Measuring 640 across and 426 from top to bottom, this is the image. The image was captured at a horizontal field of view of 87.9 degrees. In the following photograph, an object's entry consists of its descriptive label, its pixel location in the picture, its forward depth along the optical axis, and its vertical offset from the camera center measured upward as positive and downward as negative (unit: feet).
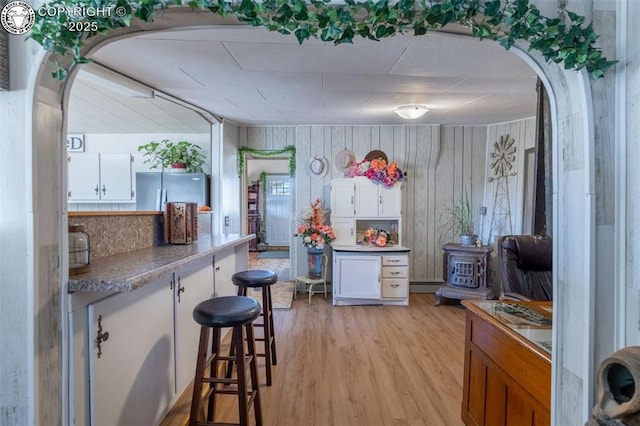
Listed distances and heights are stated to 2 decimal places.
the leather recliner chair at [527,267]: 8.96 -1.64
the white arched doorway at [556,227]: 3.49 -0.23
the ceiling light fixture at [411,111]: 11.64 +3.40
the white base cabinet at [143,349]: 4.52 -2.34
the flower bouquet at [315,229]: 14.30 -0.96
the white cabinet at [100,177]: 16.12 +1.49
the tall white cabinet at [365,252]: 13.80 -1.88
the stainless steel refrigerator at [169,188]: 14.01 +0.81
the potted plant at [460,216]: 15.64 -0.43
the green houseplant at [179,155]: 14.83 +2.39
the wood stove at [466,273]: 13.29 -2.70
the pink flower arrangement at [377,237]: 14.35 -1.34
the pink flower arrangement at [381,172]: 14.28 +1.55
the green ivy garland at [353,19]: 3.28 +1.90
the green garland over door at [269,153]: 15.53 +2.54
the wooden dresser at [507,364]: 4.24 -2.32
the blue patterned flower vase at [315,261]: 14.80 -2.40
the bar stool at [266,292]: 8.23 -2.22
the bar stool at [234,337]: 5.44 -2.24
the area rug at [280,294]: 13.78 -3.96
